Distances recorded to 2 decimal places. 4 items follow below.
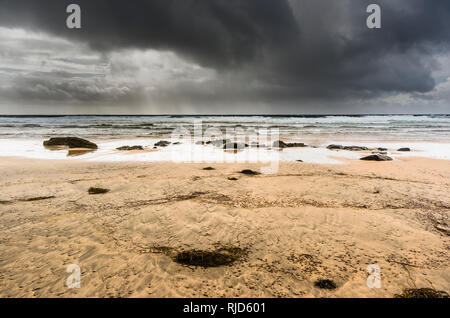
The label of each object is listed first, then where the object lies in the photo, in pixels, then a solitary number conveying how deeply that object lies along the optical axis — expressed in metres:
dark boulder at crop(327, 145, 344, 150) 17.74
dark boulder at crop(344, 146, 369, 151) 17.07
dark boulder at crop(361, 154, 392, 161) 12.74
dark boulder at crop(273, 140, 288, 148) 18.36
